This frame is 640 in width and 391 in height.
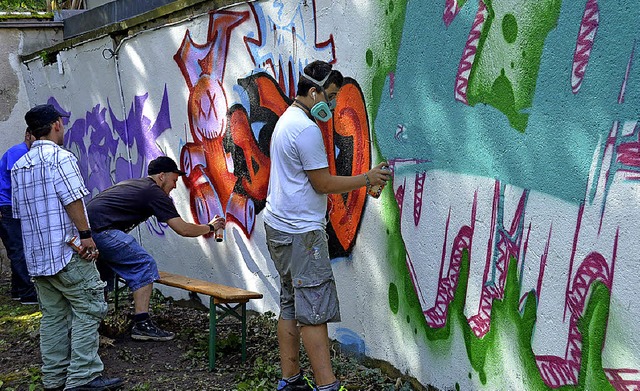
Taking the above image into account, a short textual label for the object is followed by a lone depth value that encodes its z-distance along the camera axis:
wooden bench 5.62
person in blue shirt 7.92
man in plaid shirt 5.05
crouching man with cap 6.29
